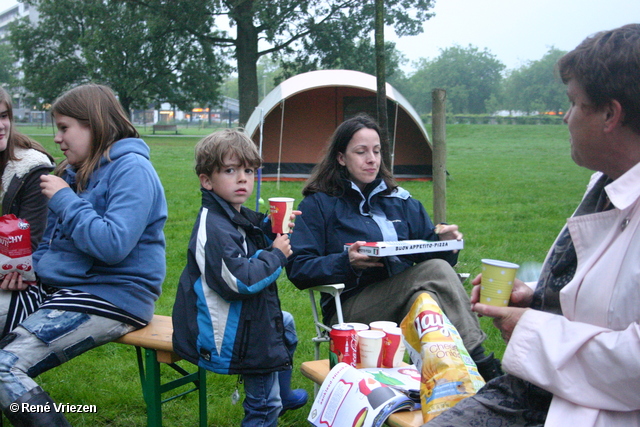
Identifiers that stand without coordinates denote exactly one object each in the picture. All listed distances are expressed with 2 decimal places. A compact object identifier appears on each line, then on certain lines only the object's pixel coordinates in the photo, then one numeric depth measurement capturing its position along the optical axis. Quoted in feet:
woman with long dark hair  8.52
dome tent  42.98
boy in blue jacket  7.35
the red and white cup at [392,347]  7.65
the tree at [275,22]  62.90
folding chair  8.89
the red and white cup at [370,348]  7.41
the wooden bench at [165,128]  148.33
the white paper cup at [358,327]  7.59
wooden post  16.43
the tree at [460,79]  254.68
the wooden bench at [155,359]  8.27
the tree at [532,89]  235.61
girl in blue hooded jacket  7.59
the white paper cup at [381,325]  7.75
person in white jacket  4.42
